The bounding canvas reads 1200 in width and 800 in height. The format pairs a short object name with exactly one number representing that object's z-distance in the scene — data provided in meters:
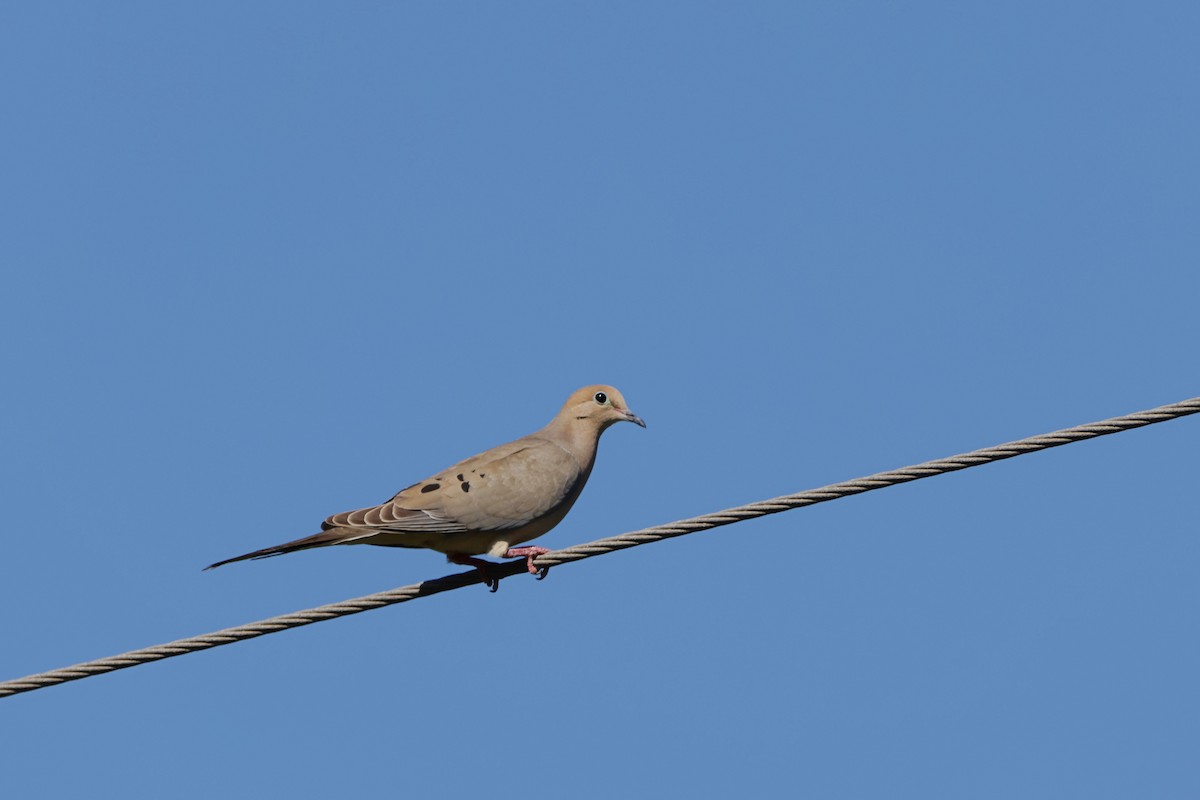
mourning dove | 17.81
